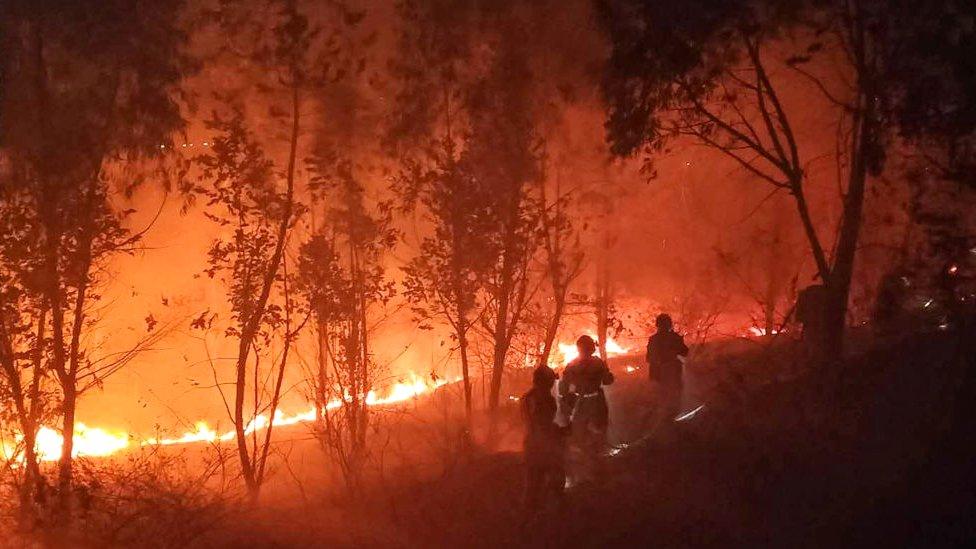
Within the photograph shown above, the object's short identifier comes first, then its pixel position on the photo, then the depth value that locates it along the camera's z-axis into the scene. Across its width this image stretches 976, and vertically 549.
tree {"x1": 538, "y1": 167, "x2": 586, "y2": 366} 18.22
